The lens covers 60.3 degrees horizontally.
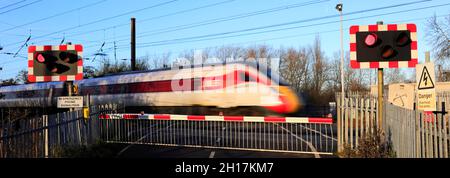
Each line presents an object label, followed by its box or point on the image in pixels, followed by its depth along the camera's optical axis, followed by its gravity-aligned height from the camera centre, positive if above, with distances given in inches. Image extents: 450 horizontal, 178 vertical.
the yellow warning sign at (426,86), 335.9 +2.1
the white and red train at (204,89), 738.2 +4.8
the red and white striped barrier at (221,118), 424.8 -32.6
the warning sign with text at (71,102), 393.4 -9.9
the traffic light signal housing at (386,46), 320.2 +36.5
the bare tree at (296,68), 2075.5 +119.8
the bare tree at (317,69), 2127.1 +116.0
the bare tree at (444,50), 1858.4 +185.8
